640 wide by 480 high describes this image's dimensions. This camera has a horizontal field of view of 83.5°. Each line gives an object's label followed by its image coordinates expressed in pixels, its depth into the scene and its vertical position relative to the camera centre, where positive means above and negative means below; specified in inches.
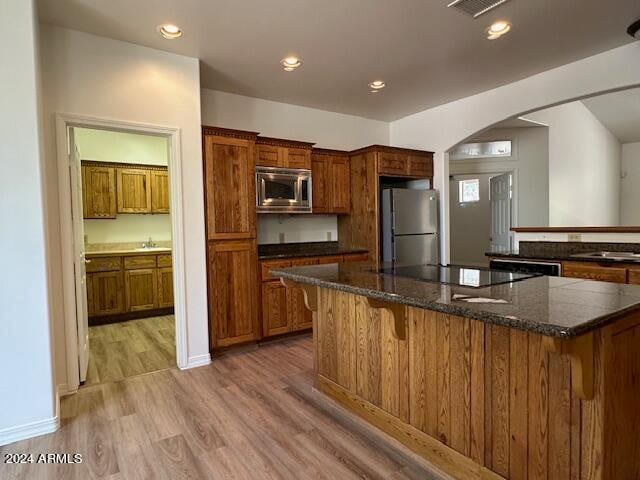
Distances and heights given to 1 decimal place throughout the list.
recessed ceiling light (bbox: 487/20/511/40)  107.9 +59.7
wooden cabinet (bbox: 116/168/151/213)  203.8 +23.7
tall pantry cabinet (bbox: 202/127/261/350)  136.7 -2.7
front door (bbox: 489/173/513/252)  247.0 +8.5
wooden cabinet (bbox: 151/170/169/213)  213.8 +23.0
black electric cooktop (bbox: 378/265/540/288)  71.9 -11.7
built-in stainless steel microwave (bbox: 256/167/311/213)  155.2 +16.9
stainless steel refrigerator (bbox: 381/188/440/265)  174.7 -0.5
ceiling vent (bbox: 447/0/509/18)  94.6 +58.7
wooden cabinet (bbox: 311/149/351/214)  178.9 +23.1
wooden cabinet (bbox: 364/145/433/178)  177.2 +32.2
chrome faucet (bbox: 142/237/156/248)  218.2 -8.3
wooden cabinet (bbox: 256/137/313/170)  155.9 +33.6
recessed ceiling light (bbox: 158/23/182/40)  106.4 +60.5
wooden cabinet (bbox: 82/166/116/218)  194.1 +21.9
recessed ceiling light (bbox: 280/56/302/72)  129.0 +60.5
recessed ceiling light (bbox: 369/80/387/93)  152.0 +60.8
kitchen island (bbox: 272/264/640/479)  50.3 -26.2
